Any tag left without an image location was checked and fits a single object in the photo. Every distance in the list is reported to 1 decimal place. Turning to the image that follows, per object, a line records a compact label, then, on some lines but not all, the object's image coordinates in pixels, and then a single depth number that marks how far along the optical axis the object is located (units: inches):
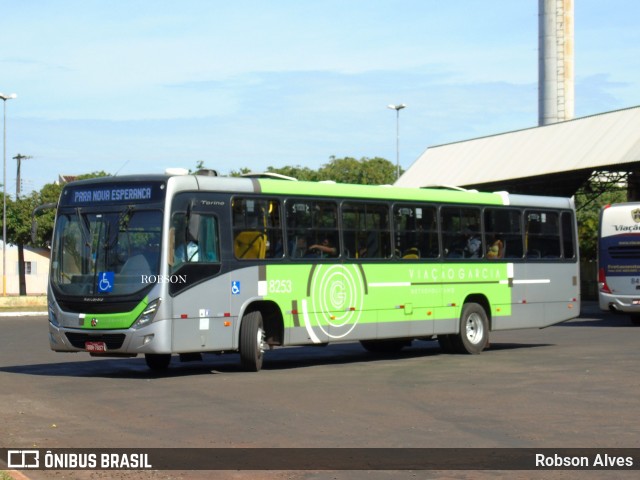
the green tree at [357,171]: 4475.9
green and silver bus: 695.7
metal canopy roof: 1648.6
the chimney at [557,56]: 2662.4
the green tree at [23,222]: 2940.5
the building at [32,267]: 3592.5
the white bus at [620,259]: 1316.4
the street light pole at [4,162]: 2534.0
